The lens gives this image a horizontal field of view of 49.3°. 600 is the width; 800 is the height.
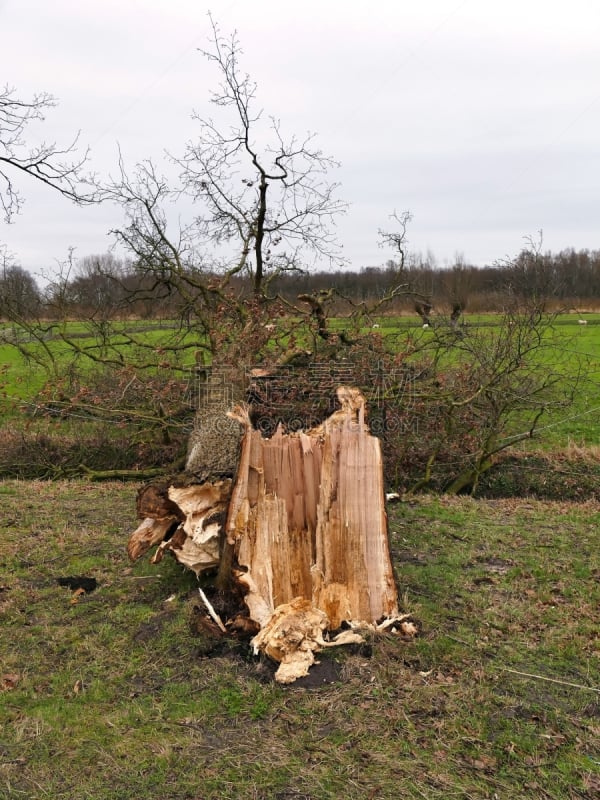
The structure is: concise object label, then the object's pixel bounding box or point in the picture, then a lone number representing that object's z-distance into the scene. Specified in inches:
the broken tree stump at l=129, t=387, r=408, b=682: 157.1
